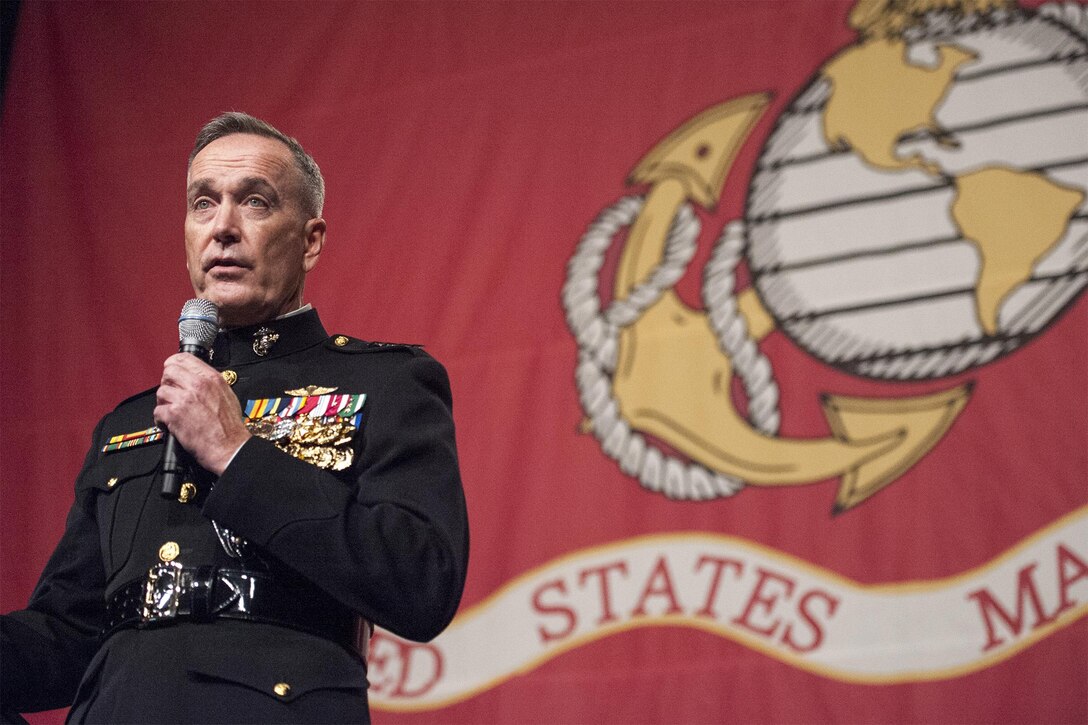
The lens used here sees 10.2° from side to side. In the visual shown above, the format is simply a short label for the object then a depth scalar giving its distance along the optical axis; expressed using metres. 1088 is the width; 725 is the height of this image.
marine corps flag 9.29
